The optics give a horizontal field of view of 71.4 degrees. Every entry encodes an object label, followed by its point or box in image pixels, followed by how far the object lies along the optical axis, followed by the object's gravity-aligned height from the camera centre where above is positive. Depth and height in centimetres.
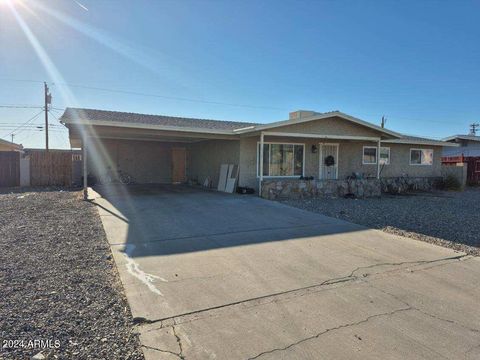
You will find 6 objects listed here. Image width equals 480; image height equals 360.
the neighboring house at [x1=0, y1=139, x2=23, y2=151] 2222 +116
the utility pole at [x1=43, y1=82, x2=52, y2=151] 2883 +561
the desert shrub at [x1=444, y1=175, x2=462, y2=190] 1834 -74
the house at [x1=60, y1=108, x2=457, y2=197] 1289 +80
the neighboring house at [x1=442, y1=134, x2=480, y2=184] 2451 +167
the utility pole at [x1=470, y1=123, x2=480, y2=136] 6272 +793
